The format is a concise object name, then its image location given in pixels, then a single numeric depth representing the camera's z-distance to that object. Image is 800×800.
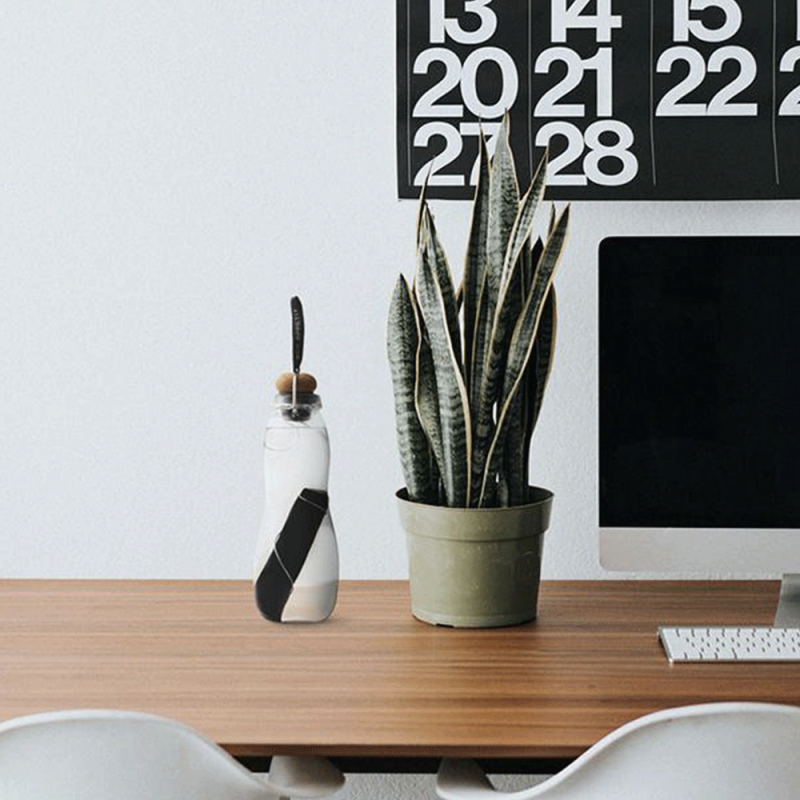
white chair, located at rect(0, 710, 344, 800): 2.08
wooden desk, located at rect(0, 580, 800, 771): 2.23
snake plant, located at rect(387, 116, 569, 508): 2.57
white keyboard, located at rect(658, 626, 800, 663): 2.42
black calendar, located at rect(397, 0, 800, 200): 2.82
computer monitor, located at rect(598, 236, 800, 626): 2.55
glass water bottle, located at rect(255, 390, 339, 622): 2.60
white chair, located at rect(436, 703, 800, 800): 2.08
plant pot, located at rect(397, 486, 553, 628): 2.55
